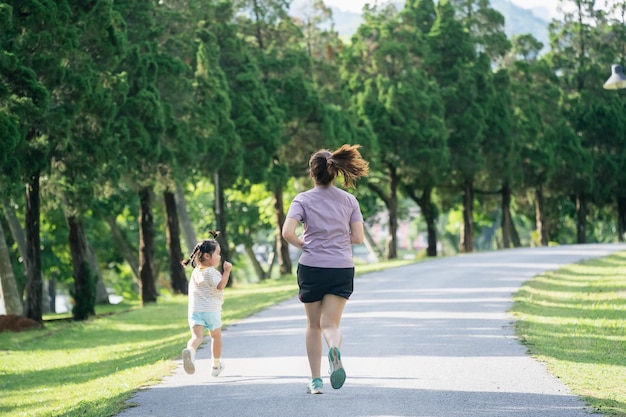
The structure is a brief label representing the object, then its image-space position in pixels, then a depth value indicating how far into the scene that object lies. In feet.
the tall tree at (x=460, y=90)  160.56
